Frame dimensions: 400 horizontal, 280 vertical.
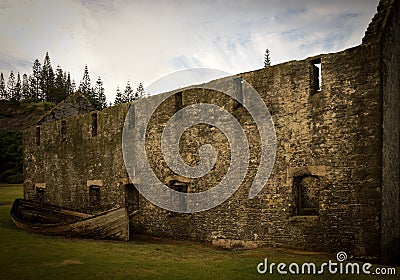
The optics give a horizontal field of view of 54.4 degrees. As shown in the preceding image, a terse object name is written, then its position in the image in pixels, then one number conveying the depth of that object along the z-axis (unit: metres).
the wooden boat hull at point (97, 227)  13.61
